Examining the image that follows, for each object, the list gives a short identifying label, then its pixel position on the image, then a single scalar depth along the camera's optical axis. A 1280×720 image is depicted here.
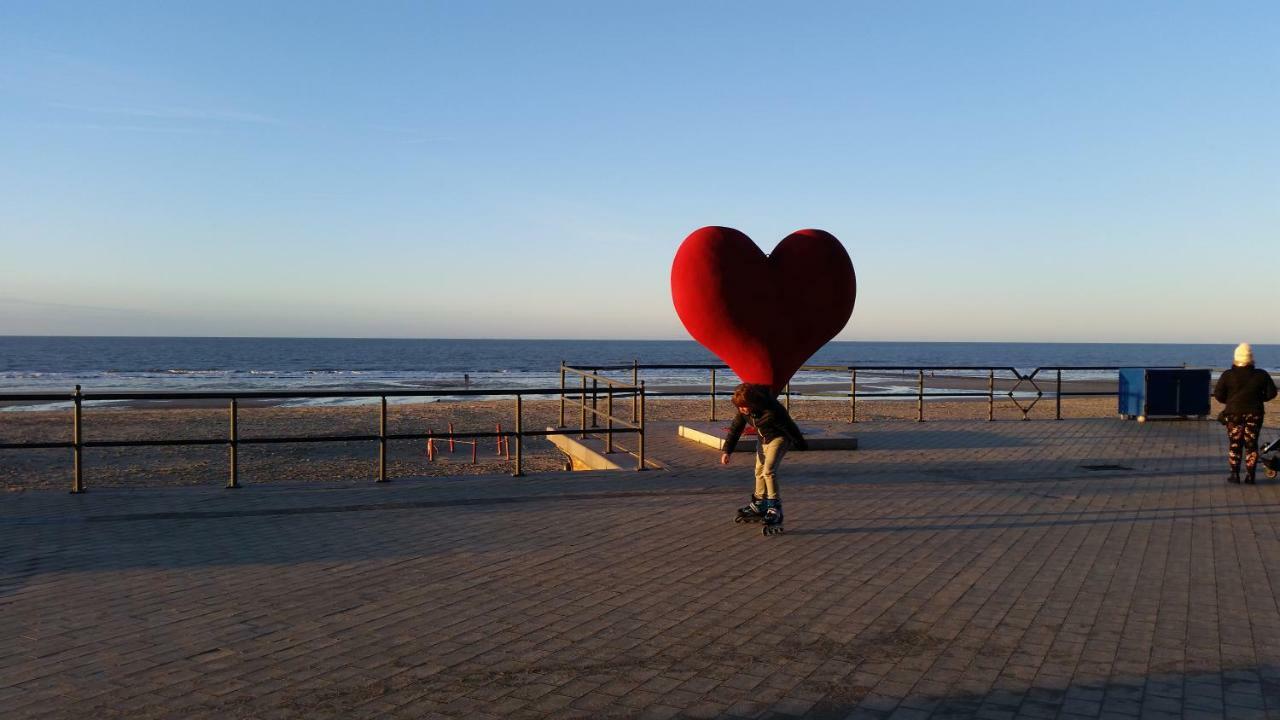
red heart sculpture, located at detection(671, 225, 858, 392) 10.70
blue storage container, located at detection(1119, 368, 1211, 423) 17.81
